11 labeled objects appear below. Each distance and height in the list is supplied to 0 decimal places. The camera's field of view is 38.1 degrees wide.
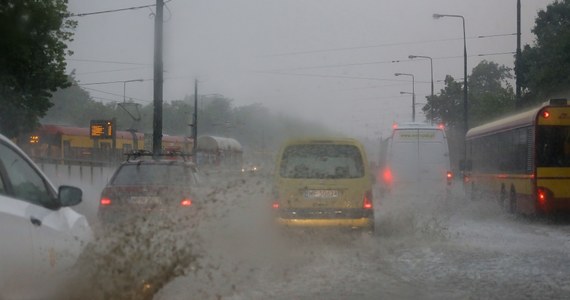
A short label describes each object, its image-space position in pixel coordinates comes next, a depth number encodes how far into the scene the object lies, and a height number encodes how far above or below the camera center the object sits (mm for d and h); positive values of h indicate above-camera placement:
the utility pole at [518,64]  32219 +3711
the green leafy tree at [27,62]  10008 +1948
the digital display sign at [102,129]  25766 +917
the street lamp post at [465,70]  38066 +4320
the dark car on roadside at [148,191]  12680 -519
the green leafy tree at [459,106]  52031 +3559
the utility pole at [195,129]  35156 +1311
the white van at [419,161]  23172 -47
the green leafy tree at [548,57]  40938 +5652
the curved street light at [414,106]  53712 +3501
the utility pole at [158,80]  21547 +2060
